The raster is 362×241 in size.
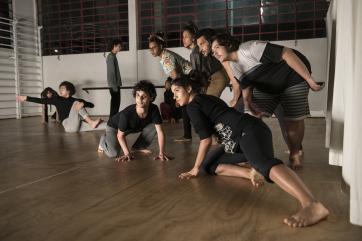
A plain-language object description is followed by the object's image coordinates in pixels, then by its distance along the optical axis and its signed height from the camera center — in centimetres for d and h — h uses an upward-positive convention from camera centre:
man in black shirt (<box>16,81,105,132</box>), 444 -32
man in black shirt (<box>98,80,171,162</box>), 240 -27
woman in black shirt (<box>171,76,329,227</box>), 120 -23
